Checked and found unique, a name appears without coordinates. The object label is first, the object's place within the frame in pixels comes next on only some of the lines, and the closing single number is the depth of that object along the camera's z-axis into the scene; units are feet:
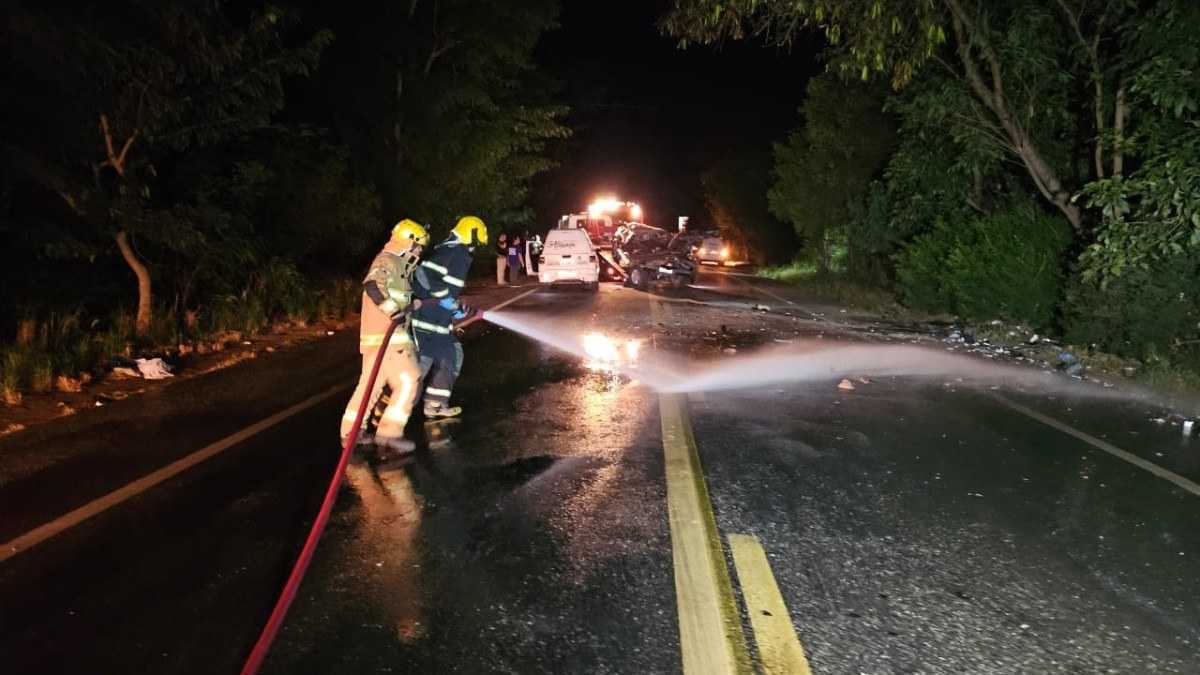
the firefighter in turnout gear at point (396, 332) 22.57
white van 77.36
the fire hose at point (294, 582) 11.23
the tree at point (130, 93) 30.60
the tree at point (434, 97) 75.05
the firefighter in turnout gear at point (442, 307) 25.14
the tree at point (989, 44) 34.04
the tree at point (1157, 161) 33.24
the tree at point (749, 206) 151.74
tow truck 86.43
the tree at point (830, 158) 93.86
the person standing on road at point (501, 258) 92.99
